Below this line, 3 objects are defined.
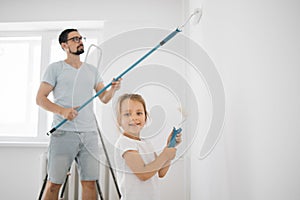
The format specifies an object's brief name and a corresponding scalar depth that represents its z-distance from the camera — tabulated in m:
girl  1.10
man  1.71
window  2.62
